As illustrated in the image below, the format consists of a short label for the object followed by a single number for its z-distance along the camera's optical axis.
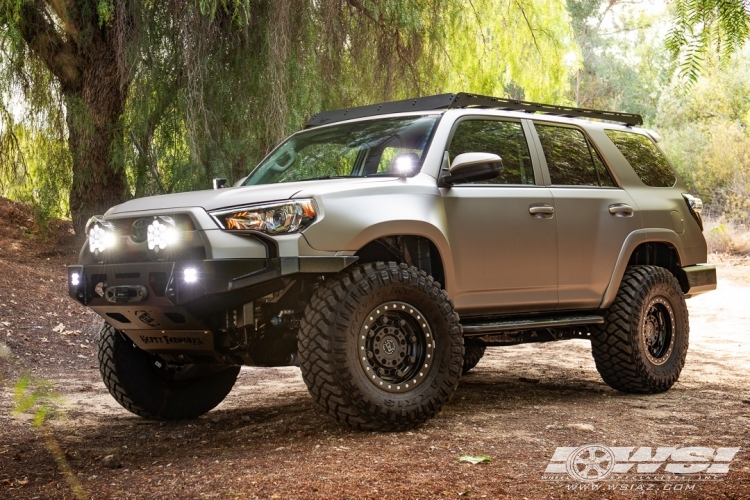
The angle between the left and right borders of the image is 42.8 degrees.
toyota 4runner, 5.20
